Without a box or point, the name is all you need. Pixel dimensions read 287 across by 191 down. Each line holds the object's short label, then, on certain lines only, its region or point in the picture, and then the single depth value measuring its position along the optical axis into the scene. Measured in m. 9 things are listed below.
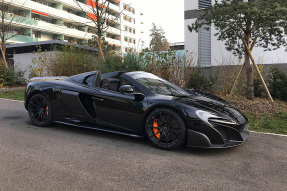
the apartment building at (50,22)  36.22
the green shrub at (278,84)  9.00
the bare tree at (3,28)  17.31
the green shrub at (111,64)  9.73
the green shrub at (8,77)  15.64
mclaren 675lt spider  3.64
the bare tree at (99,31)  11.78
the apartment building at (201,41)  13.29
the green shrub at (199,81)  9.62
